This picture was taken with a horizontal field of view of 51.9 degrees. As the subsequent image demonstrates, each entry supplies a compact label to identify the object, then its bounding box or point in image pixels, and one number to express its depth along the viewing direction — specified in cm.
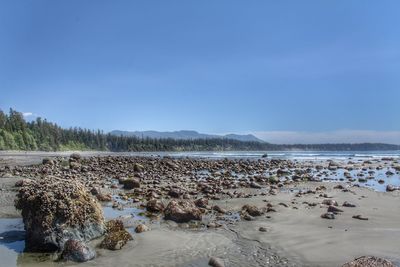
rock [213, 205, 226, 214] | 1478
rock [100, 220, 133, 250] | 1004
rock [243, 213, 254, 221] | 1354
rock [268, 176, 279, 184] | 2625
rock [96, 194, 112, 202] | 1712
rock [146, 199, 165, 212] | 1477
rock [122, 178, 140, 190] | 2181
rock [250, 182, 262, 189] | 2313
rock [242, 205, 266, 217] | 1416
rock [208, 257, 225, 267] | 878
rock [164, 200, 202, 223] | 1315
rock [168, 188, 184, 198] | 1856
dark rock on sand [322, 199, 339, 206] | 1661
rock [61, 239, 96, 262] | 905
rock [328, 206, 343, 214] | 1508
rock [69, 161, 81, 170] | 3260
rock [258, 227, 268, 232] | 1195
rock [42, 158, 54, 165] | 3907
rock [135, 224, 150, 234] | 1172
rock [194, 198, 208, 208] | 1556
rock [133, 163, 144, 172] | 3368
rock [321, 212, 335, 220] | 1401
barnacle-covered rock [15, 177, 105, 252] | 995
